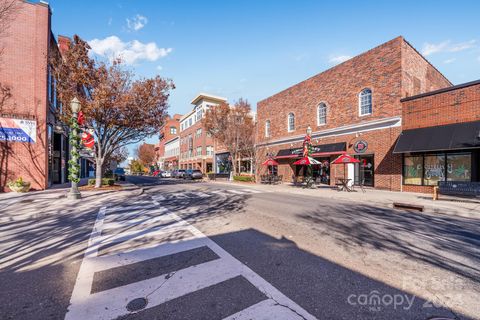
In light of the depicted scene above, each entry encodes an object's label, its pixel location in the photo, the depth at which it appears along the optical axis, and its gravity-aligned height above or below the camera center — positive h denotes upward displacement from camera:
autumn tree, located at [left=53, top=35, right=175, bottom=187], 13.90 +4.45
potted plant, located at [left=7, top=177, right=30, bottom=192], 13.44 -1.23
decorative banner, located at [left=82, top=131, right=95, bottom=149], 13.88 +1.51
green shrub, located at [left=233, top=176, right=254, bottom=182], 27.02 -1.66
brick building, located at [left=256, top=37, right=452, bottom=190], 16.12 +4.67
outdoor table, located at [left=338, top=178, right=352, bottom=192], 15.74 -1.64
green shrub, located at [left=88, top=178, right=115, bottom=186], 17.57 -1.35
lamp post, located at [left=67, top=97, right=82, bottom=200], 10.94 +0.30
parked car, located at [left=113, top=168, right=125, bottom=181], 33.92 -1.31
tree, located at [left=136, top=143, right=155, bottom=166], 80.06 +3.78
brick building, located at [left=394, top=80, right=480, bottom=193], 12.52 +1.55
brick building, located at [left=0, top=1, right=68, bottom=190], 14.38 +4.50
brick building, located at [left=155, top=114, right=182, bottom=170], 74.69 +8.59
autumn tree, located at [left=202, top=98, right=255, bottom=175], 27.70 +5.04
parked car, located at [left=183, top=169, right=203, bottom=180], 33.02 -1.48
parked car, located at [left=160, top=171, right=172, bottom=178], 46.86 -1.98
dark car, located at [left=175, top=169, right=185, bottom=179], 38.27 -1.49
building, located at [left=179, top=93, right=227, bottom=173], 46.78 +5.49
